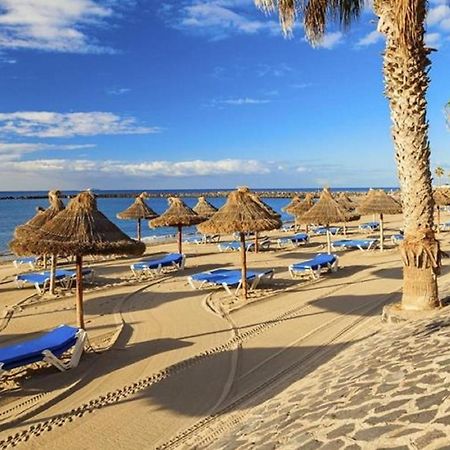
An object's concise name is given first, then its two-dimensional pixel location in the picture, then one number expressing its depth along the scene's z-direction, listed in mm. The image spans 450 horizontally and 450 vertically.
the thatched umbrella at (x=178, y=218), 15547
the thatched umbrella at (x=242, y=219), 9945
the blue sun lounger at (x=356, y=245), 16844
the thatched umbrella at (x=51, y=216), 10409
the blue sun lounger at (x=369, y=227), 25319
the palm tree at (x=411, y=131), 6430
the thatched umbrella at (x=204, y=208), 21488
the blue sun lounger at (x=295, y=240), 19734
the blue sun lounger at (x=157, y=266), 12836
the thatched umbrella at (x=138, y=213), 20016
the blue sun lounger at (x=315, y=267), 11773
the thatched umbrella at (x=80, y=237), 6934
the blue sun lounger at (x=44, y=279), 11102
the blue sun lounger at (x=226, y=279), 10086
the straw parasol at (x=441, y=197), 22817
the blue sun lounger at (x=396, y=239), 18431
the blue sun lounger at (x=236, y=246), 18047
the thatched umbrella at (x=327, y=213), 14547
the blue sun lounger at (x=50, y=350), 5352
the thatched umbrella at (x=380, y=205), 17156
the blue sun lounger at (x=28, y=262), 15212
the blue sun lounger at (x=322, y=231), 24844
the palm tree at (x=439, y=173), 43906
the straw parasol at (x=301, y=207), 21641
